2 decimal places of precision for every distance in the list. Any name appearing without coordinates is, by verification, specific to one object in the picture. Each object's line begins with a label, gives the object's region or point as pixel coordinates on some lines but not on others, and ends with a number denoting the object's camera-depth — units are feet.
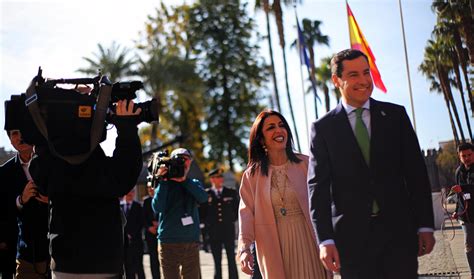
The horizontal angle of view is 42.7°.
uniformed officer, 34.55
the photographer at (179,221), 23.59
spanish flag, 29.68
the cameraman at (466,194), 22.17
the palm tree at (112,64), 119.03
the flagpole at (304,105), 87.82
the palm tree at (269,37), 101.45
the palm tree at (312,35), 120.88
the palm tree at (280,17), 99.71
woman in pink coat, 14.80
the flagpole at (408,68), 22.57
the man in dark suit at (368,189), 10.91
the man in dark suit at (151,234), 34.27
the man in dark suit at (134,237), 35.09
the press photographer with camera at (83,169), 10.61
